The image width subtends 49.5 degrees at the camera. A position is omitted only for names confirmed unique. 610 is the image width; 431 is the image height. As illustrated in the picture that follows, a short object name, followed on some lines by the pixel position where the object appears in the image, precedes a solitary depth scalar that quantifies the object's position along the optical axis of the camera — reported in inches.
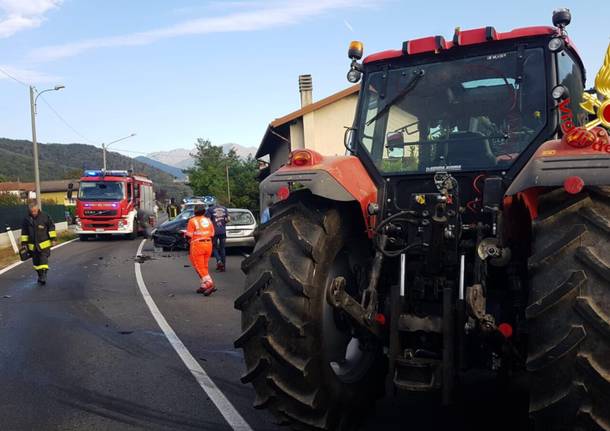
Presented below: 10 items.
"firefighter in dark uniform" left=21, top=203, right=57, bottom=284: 567.8
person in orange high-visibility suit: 491.8
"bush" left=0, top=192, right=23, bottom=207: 1553.9
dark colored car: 888.9
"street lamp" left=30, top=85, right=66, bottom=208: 1298.0
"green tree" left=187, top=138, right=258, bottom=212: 2493.8
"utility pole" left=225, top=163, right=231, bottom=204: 2406.3
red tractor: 127.6
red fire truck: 1170.0
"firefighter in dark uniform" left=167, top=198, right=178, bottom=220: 1656.0
